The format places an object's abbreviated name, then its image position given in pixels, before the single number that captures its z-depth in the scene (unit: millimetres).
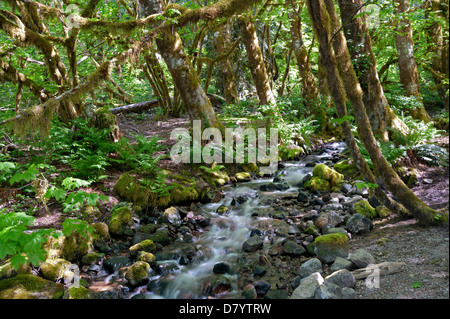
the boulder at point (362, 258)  3517
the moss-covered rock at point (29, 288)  3541
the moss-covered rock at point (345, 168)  7766
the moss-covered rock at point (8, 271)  3881
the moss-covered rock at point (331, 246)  4109
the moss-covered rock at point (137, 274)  4214
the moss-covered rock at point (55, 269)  4090
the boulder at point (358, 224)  4701
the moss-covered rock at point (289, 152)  10414
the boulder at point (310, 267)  3877
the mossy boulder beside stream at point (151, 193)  6543
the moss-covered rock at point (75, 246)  4609
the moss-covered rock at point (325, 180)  7343
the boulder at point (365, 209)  5138
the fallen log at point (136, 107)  14512
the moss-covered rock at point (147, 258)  4633
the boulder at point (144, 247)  4945
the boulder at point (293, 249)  4527
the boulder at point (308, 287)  3230
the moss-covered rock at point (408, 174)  4789
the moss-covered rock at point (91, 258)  4668
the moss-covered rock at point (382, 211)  4927
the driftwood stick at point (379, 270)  3037
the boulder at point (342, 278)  3188
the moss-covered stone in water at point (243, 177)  8594
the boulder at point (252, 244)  4930
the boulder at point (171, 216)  6117
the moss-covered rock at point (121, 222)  5516
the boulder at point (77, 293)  3633
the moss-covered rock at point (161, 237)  5383
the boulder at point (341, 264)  3669
